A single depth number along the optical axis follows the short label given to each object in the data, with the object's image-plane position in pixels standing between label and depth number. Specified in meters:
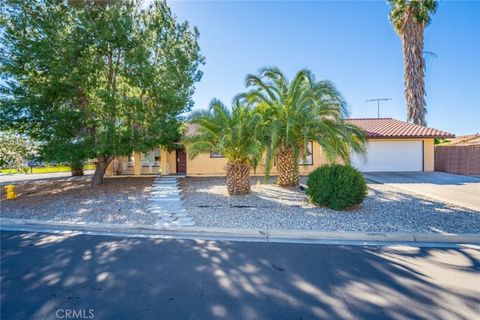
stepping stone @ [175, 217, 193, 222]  6.93
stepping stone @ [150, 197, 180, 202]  9.81
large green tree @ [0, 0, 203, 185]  10.18
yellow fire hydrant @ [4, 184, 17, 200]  10.61
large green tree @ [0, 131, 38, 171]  10.13
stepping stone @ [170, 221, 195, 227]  6.42
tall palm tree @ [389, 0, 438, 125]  19.48
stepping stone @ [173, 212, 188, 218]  7.39
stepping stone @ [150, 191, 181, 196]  10.97
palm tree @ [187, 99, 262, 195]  9.14
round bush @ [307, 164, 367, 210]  7.41
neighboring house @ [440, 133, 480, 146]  20.50
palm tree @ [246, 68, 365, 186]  8.88
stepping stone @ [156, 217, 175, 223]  6.87
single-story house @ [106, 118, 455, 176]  16.98
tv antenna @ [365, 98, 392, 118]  28.64
